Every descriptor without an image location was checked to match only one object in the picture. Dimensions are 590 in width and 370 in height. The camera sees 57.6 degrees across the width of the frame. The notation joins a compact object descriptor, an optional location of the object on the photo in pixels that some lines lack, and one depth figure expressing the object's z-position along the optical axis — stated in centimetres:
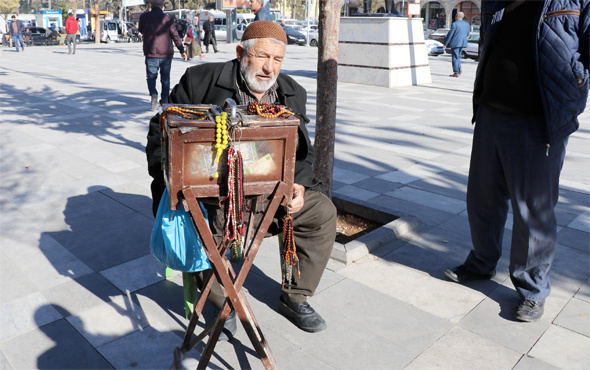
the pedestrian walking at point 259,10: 893
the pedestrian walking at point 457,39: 1402
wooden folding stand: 200
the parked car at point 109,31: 3558
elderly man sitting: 263
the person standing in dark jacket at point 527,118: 257
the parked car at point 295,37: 3159
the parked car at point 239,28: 3524
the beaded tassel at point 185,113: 204
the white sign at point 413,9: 1468
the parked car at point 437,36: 2737
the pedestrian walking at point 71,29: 2114
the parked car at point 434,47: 2369
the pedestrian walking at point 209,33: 2214
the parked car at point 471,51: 2211
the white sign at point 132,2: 3164
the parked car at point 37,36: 3184
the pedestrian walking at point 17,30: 2325
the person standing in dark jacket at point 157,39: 827
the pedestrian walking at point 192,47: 1450
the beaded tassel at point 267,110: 216
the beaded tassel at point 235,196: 206
